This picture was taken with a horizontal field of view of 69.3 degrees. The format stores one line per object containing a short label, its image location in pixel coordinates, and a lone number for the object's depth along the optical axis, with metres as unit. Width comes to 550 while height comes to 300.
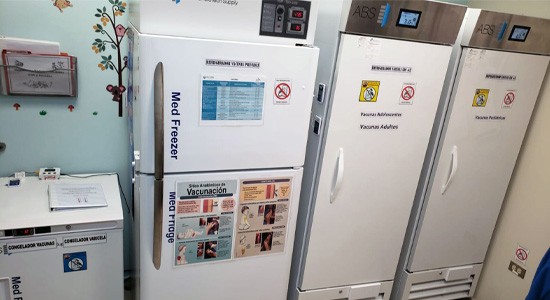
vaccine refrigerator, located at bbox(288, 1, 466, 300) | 1.75
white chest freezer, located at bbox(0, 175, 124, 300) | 1.68
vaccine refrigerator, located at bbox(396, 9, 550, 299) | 2.02
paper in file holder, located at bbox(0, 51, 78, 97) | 1.91
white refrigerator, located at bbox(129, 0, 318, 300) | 1.47
